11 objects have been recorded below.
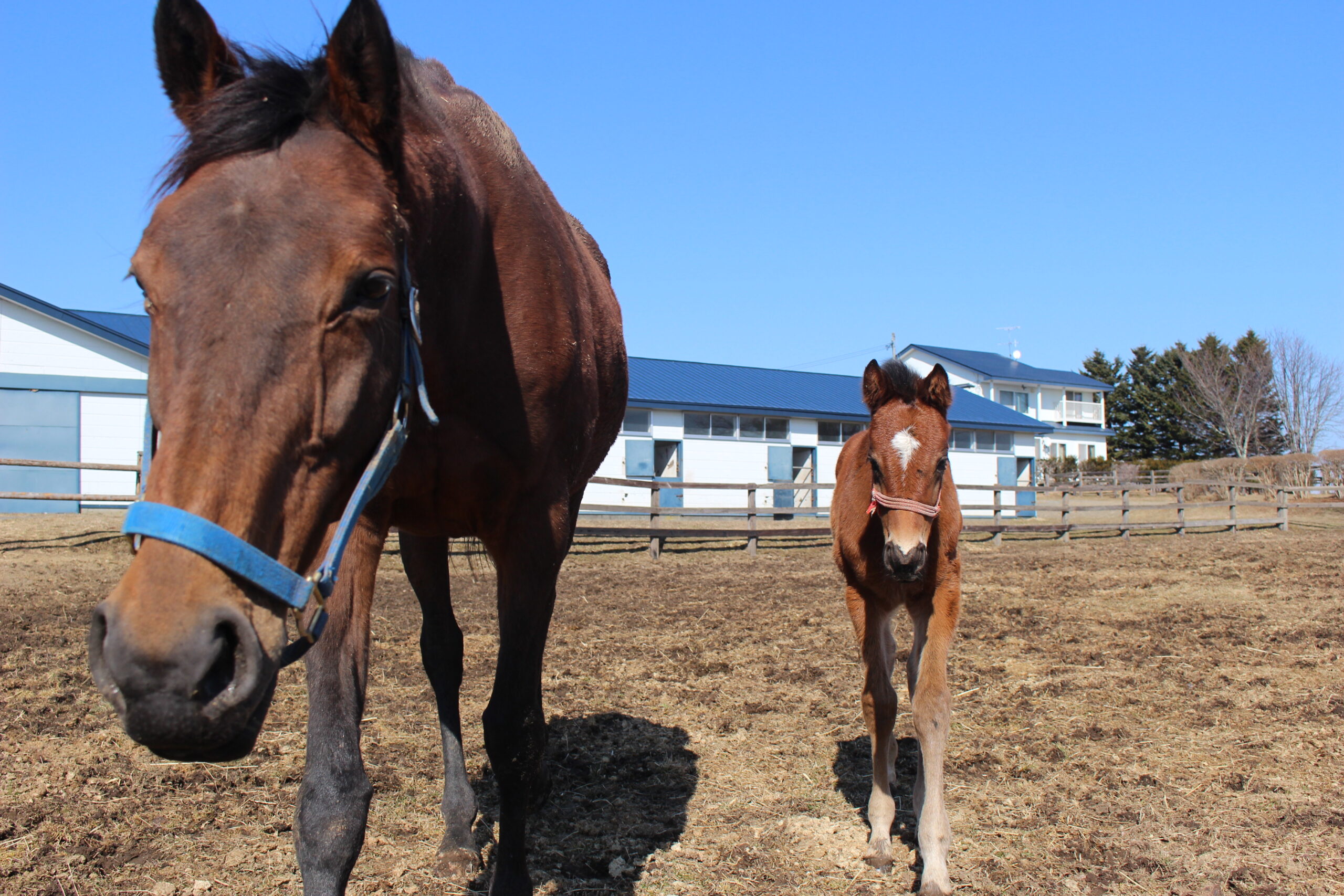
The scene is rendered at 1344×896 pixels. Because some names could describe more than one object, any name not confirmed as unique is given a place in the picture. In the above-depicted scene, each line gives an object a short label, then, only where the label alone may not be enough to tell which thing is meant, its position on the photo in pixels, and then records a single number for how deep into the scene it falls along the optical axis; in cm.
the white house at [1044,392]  4797
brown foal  340
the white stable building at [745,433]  2502
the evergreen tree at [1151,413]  5419
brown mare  133
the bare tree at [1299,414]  4684
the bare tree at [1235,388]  4841
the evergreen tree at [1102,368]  6129
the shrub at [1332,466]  2769
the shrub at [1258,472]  2905
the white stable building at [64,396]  1762
